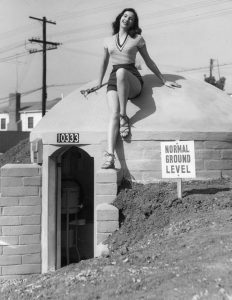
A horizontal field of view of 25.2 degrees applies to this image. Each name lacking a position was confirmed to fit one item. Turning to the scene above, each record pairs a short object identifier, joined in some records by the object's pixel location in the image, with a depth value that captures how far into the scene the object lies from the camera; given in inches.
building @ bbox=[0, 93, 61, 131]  2143.1
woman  371.2
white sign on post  330.0
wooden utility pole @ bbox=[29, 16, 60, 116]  1285.7
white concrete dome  382.6
